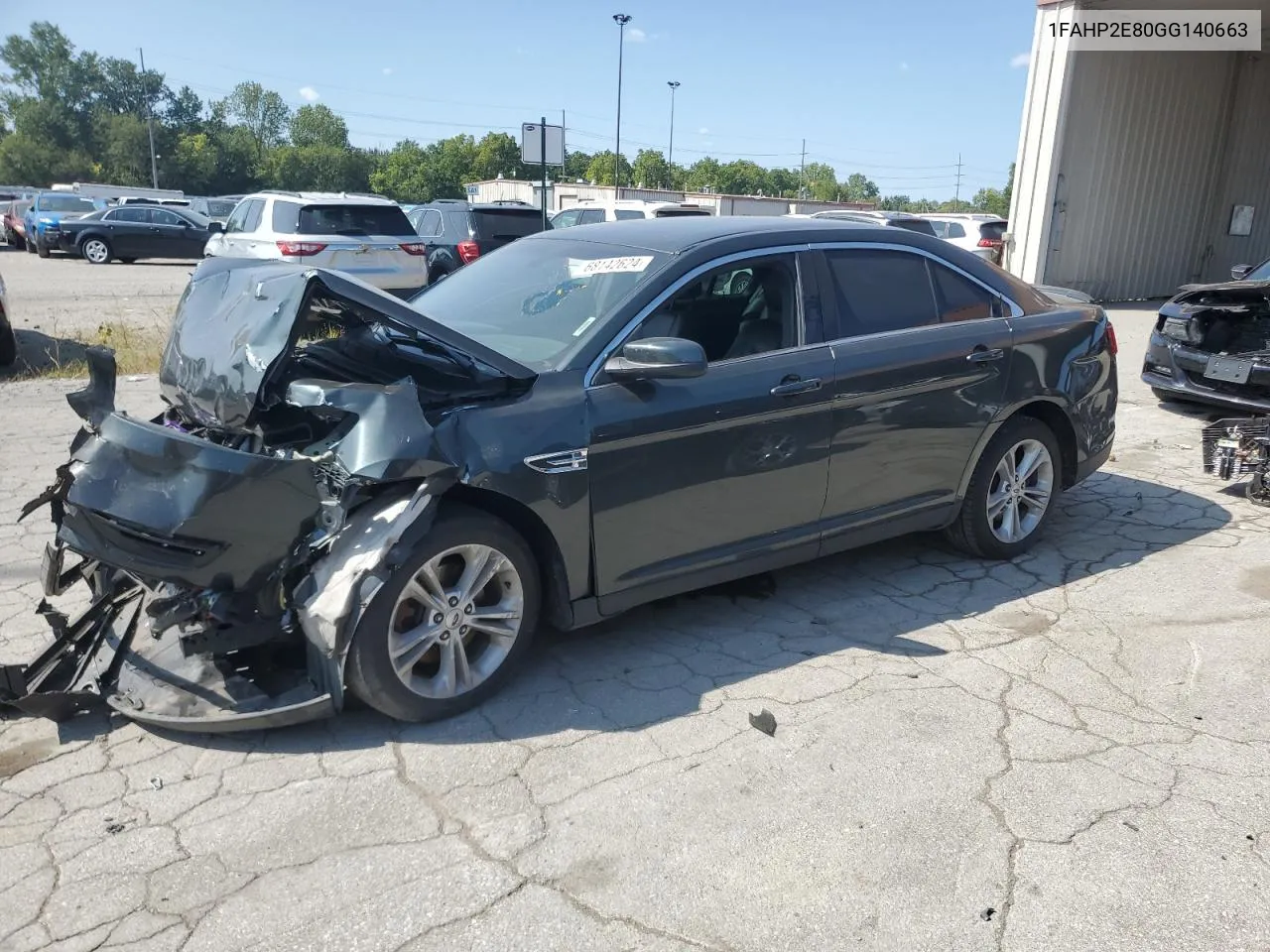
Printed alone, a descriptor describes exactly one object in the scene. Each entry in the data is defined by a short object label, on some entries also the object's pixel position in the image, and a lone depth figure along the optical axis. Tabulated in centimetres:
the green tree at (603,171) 9971
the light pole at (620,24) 4108
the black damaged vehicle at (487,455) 308
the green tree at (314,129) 12938
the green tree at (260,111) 12731
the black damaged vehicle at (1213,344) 768
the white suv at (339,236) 1331
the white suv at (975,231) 1642
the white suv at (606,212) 1764
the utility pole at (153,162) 7469
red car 2923
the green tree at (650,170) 10303
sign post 1326
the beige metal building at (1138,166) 1373
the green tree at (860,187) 15299
